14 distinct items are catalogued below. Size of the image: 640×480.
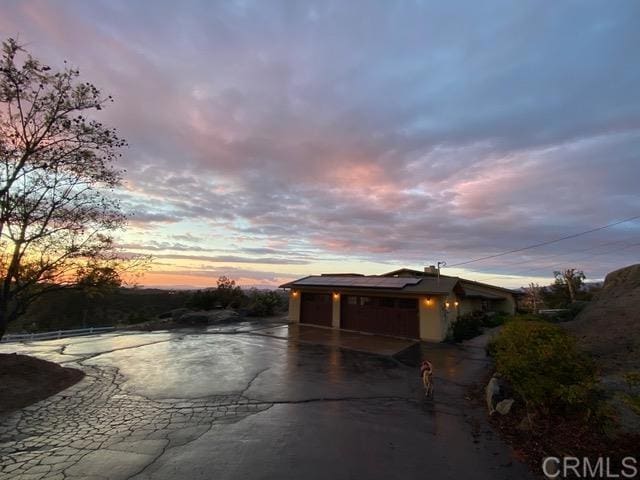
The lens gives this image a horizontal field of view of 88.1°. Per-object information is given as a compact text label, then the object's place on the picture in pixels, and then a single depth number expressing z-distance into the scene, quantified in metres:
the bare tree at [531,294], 43.66
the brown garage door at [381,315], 20.47
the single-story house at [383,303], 19.66
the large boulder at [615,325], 9.60
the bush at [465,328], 19.84
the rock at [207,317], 25.09
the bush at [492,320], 27.62
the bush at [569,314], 24.61
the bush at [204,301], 32.03
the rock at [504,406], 8.01
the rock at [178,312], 27.08
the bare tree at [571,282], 41.91
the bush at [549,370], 6.70
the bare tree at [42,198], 9.08
